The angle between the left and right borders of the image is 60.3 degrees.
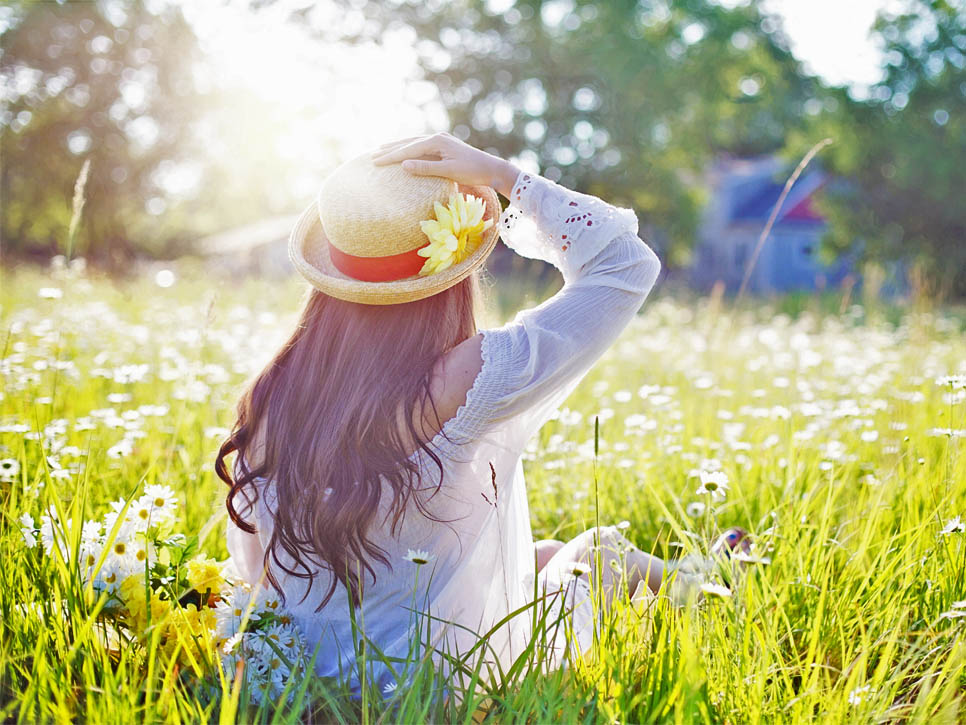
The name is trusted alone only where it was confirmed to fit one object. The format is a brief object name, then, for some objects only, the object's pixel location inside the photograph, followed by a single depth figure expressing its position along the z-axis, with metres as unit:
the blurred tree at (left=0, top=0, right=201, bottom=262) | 22.09
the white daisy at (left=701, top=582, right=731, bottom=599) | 1.46
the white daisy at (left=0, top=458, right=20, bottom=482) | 2.26
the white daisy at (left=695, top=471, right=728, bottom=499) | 1.77
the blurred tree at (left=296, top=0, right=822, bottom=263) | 21.05
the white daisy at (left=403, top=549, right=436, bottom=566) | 1.58
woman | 1.78
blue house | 29.69
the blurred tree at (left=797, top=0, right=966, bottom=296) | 19.77
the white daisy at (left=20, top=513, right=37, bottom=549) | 1.90
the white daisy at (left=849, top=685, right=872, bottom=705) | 1.52
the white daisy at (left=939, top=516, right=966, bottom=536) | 1.87
